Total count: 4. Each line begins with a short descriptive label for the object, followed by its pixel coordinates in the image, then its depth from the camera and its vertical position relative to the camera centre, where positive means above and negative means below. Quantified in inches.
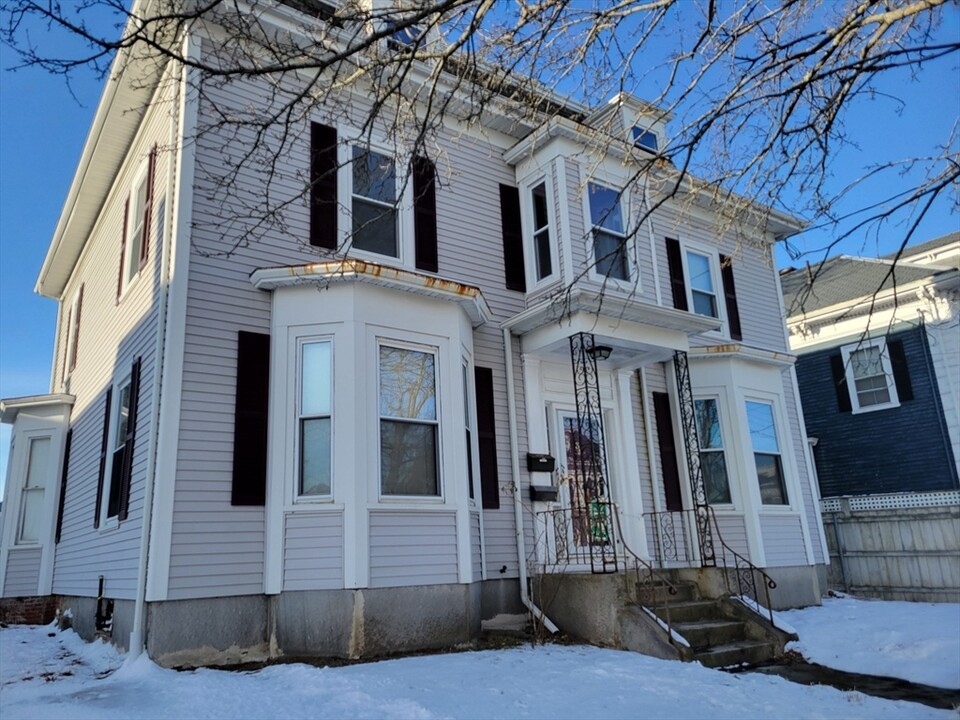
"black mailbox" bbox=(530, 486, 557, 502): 347.9 +25.4
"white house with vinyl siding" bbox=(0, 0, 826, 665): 268.8 +67.9
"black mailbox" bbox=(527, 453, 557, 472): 352.2 +40.5
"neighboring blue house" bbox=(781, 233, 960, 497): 558.6 +117.5
